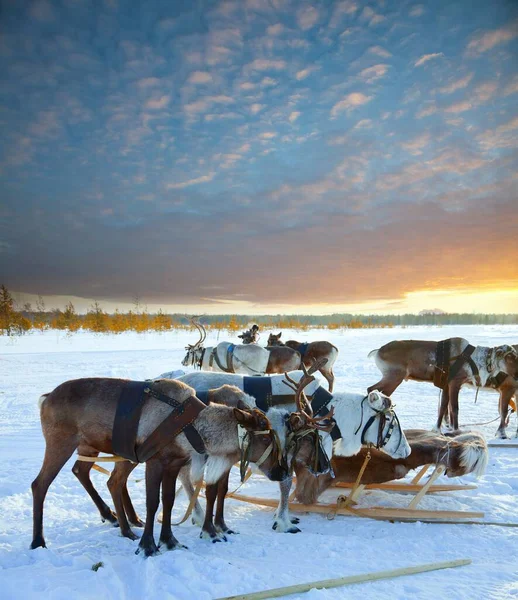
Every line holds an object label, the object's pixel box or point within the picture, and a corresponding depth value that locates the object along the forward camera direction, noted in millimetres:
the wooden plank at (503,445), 8258
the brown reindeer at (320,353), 14438
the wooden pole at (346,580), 3492
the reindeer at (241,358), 12164
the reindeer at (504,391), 9367
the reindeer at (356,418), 5672
